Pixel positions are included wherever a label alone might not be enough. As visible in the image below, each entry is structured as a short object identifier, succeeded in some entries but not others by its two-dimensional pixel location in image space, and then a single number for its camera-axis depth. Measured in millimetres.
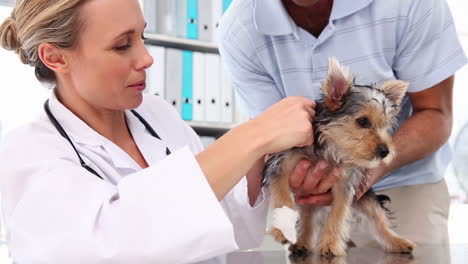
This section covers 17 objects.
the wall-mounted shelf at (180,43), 3144
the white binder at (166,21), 3196
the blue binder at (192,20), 3209
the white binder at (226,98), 3316
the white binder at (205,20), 3242
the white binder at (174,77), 3139
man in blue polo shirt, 1822
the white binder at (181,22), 3213
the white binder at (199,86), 3229
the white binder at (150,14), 3109
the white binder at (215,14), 3259
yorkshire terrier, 1410
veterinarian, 947
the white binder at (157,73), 3070
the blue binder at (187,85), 3189
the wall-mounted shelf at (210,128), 3269
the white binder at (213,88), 3270
